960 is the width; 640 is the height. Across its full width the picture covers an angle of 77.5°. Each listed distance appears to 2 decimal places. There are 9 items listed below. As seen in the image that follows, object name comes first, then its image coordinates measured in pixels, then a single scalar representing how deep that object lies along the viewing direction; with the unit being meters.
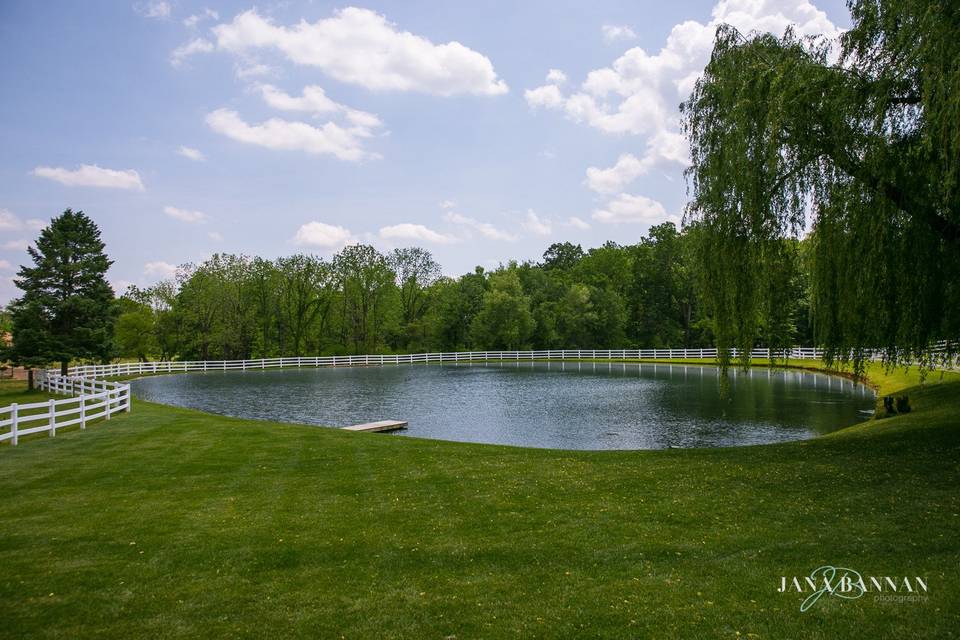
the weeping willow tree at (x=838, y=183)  10.87
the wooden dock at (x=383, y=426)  20.55
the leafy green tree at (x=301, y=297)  73.69
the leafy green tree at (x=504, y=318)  73.69
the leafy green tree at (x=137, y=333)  62.34
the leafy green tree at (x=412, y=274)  80.31
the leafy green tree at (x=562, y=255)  115.38
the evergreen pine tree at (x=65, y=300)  33.03
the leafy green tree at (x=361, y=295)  75.69
